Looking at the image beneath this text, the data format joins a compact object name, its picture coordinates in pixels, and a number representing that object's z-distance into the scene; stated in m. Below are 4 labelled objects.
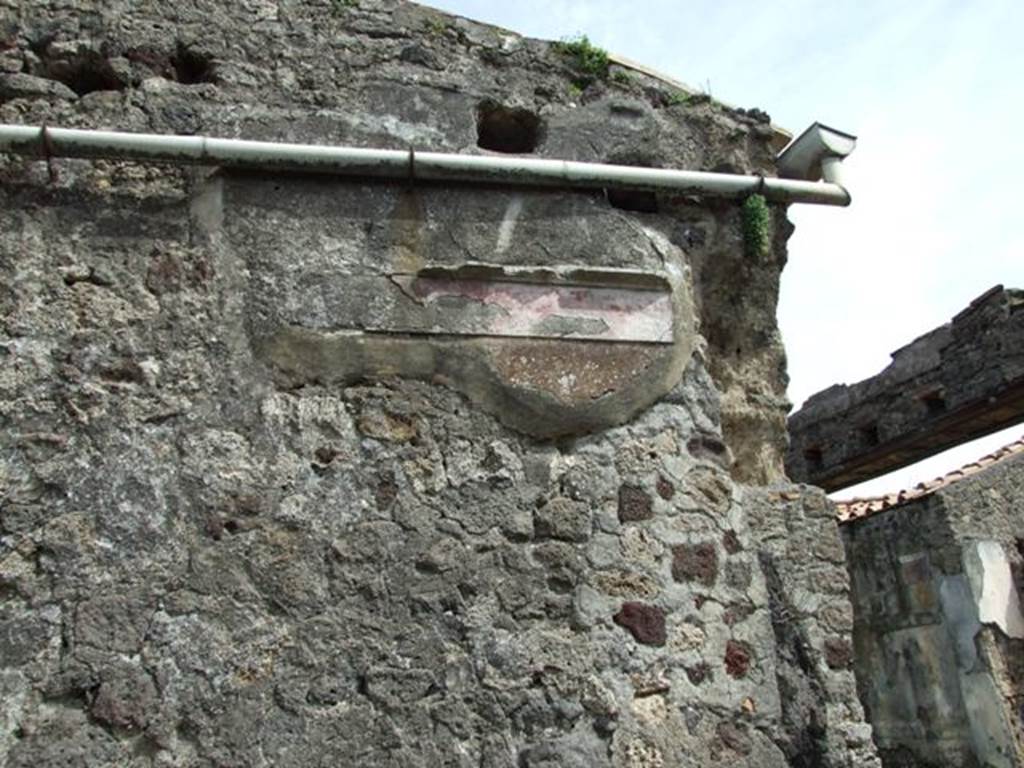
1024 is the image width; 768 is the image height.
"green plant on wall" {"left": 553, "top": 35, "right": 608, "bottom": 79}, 4.14
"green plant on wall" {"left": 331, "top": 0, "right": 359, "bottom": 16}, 3.94
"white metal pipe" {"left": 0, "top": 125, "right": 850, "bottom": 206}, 3.34
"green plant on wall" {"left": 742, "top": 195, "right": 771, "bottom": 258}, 4.03
